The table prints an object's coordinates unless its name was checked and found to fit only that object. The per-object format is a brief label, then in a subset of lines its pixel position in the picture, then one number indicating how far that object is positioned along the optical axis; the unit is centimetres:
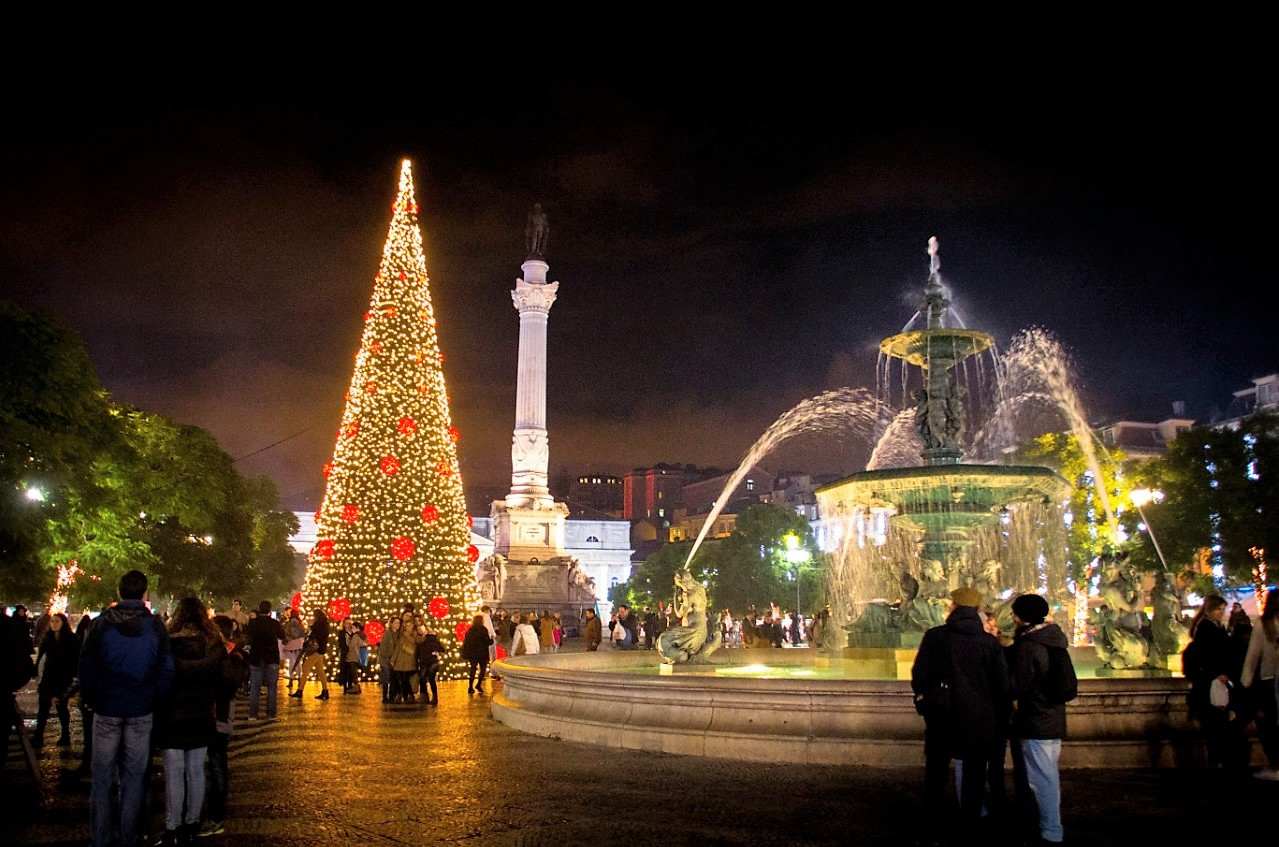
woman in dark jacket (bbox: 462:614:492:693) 2265
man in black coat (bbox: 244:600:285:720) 1717
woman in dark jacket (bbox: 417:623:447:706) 2036
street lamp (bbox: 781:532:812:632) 6755
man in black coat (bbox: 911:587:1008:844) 724
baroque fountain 1027
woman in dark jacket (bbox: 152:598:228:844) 740
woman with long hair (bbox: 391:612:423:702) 1978
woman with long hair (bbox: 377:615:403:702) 2031
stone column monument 6041
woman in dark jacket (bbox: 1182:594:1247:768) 982
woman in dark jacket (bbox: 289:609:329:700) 2211
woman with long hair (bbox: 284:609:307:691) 2219
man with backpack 725
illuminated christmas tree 2662
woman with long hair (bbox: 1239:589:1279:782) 949
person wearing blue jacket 702
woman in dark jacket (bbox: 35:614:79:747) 1310
